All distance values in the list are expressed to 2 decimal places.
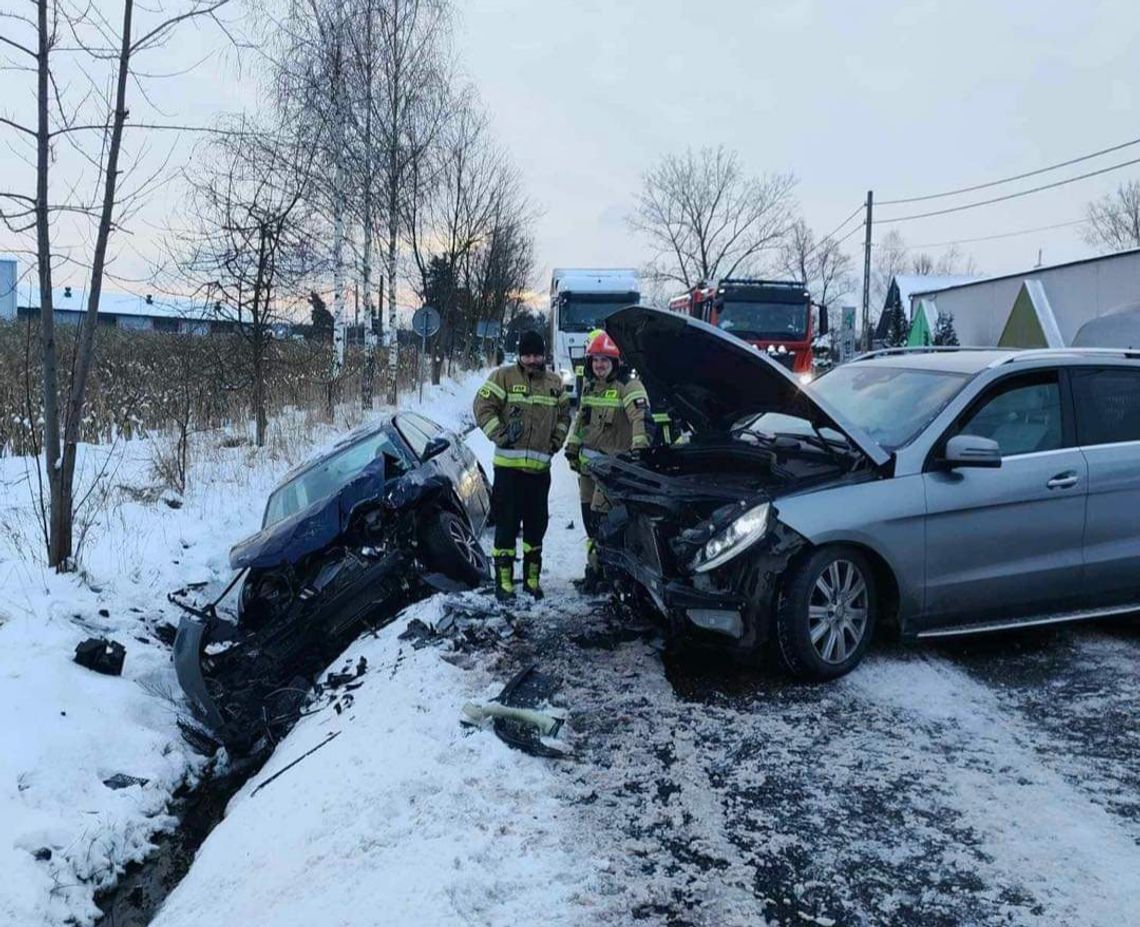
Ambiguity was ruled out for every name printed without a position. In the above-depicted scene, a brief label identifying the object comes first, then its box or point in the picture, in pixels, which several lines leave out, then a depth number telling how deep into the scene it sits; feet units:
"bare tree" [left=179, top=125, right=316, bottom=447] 37.09
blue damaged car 15.33
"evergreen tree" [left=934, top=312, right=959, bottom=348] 82.23
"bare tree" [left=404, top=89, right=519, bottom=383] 74.84
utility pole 118.83
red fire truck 60.13
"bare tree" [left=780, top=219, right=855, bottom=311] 217.09
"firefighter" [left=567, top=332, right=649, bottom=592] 19.36
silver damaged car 13.16
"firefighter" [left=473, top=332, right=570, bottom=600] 18.58
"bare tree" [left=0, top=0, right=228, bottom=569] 18.20
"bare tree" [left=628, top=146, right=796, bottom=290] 165.37
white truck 63.10
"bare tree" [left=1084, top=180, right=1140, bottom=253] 191.31
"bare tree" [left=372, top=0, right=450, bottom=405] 61.21
